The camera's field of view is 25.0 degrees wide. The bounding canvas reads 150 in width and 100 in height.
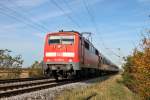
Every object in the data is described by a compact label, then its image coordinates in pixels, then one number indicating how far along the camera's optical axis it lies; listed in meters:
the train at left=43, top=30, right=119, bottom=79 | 23.45
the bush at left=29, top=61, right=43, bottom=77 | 37.36
